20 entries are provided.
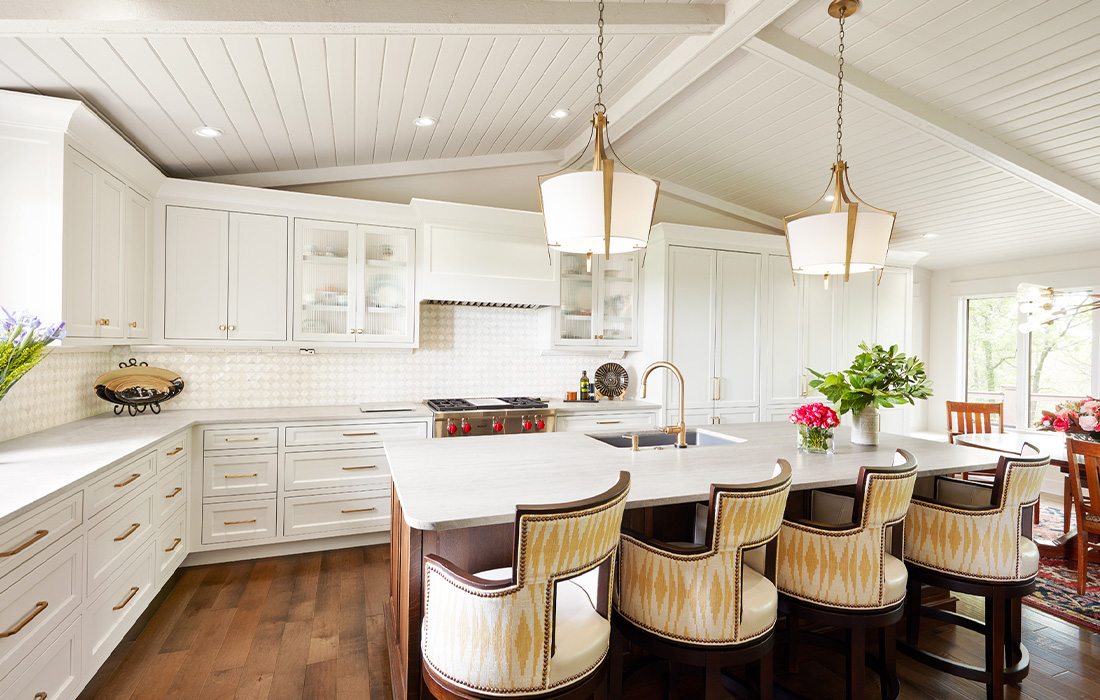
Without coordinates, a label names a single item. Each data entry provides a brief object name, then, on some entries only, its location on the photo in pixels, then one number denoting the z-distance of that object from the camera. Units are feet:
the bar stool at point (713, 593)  5.19
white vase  8.93
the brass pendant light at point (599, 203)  5.96
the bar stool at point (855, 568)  6.03
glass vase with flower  8.27
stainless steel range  12.41
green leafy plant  8.63
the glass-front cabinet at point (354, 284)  12.30
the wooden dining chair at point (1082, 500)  9.96
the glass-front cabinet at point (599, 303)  15.10
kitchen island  5.58
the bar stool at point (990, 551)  6.81
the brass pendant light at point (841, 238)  7.60
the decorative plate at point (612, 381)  15.96
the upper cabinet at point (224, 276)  11.26
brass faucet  8.38
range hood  13.10
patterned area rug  9.42
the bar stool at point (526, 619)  4.32
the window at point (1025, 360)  17.62
